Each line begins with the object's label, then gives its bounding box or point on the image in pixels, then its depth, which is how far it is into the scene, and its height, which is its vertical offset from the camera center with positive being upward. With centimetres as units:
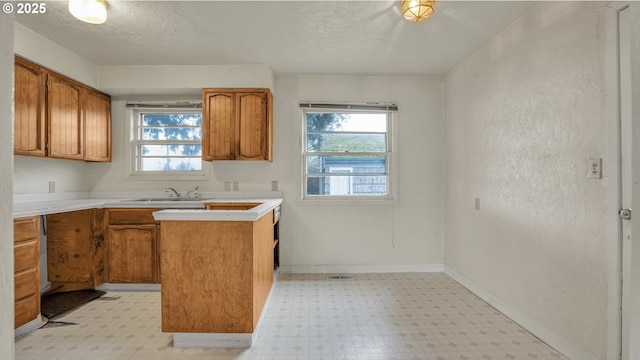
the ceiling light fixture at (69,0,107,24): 206 +121
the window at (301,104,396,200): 386 +32
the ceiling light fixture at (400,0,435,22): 210 +122
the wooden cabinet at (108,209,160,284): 305 -73
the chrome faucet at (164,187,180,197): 365 -15
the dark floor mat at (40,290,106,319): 259 -114
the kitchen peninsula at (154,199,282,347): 200 -65
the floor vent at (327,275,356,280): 350 -118
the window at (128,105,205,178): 379 +50
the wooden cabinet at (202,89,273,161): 341 +64
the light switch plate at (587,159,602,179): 175 +5
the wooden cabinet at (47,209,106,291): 299 -70
